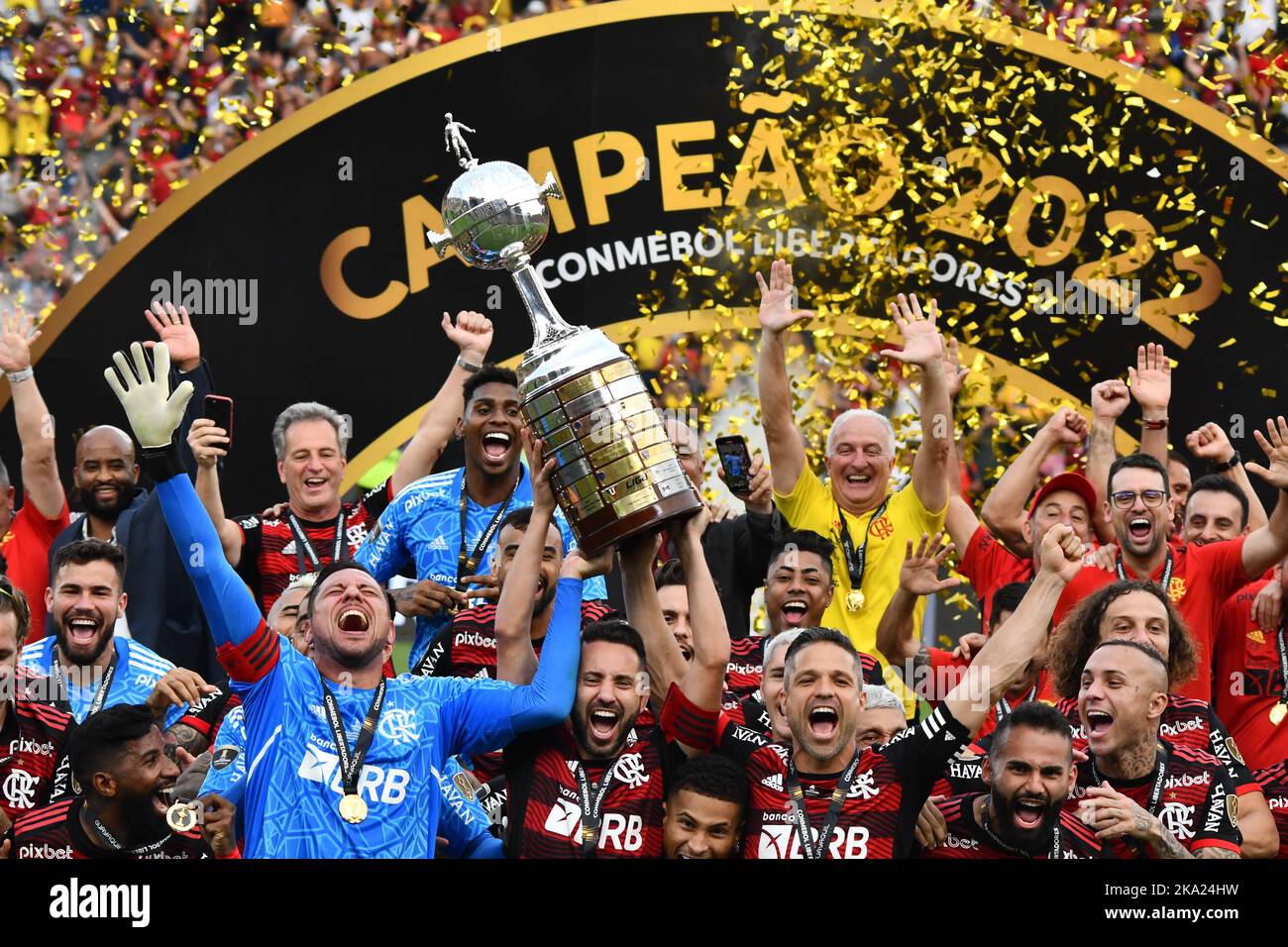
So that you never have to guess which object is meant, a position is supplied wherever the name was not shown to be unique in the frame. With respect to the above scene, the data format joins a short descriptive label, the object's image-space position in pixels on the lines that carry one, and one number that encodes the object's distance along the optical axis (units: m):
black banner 8.70
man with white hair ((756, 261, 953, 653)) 6.88
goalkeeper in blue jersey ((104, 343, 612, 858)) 5.27
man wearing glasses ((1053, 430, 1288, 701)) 6.70
